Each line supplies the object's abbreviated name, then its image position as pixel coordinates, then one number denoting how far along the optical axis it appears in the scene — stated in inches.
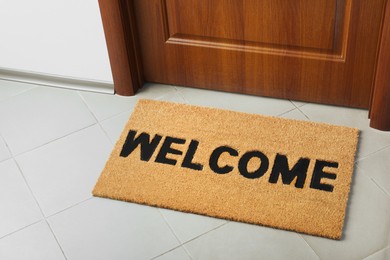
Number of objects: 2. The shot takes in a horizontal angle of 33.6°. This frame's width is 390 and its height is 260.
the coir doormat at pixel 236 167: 76.7
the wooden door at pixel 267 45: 81.2
